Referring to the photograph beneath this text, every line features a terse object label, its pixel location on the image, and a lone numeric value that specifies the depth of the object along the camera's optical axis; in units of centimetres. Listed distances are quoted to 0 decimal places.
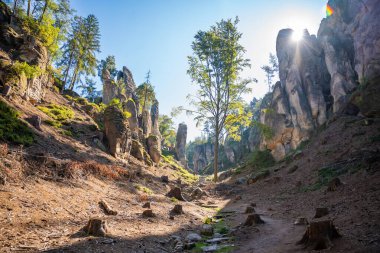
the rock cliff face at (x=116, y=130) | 2156
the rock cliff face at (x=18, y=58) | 1688
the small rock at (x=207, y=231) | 751
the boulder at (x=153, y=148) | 3809
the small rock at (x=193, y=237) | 659
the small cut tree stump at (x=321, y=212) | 762
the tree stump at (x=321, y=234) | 479
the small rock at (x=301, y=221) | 740
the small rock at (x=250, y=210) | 1070
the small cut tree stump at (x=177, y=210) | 1005
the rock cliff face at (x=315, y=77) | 2794
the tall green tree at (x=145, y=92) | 5956
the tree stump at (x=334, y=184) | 1019
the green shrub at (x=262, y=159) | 3177
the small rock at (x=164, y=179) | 1995
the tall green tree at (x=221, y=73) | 2508
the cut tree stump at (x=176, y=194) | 1407
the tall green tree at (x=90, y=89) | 6129
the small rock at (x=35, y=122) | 1553
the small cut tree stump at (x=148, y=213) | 870
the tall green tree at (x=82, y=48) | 4016
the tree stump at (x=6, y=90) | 1601
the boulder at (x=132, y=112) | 4050
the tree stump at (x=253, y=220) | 823
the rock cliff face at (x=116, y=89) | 5506
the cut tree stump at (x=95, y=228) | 572
